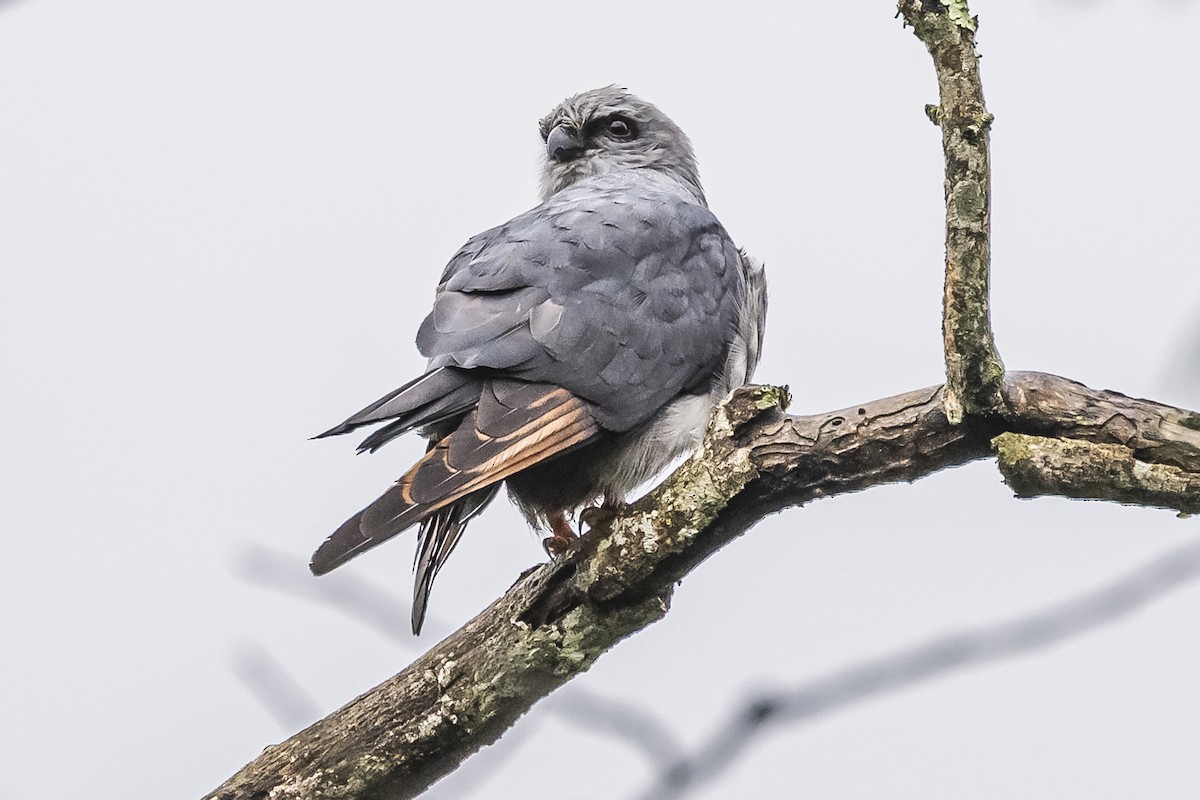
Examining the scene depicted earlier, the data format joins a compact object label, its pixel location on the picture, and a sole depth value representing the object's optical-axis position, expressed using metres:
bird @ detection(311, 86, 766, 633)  7.26
